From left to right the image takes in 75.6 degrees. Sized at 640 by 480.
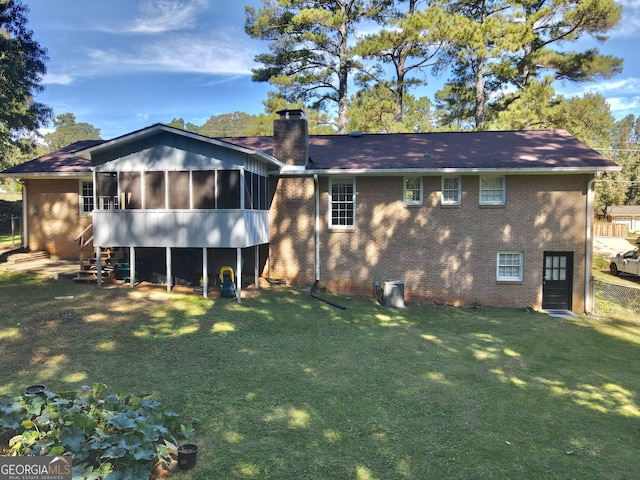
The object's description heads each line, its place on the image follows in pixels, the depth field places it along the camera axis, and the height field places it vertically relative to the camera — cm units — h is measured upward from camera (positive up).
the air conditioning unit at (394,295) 1372 -252
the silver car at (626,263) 2189 -244
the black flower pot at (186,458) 463 -269
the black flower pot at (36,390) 531 -224
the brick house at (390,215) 1269 +14
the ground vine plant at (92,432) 411 -230
